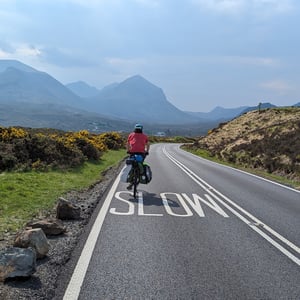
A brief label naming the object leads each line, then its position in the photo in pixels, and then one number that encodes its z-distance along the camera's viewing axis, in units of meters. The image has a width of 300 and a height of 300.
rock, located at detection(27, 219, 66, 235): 7.23
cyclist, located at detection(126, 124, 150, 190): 12.15
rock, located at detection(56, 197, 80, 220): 8.70
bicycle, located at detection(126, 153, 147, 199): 12.03
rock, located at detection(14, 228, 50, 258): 5.95
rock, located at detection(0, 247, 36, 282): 5.03
